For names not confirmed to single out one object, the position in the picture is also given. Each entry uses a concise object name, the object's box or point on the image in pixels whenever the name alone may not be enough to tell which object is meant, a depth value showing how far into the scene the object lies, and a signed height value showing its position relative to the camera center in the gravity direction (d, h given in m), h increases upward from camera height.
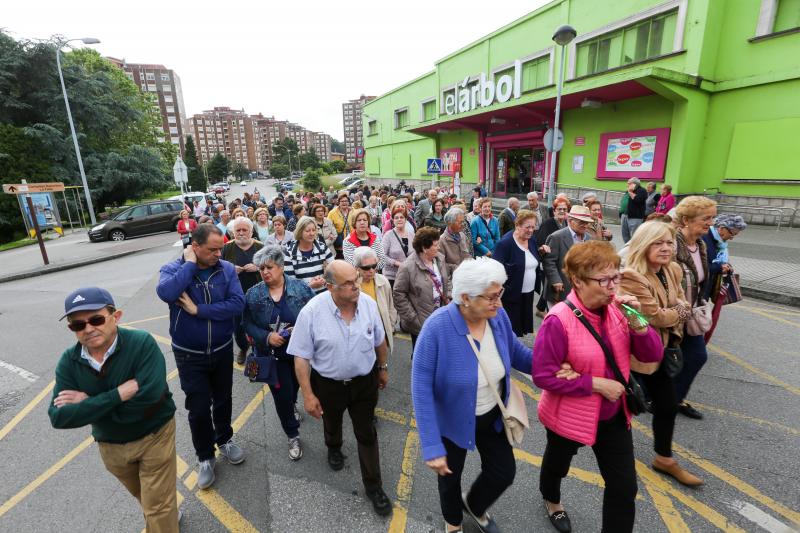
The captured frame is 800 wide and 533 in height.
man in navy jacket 2.81 -1.05
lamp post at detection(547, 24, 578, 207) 8.68 +3.09
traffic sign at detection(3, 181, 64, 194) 11.28 -0.10
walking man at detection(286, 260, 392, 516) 2.60 -1.23
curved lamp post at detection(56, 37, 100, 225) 20.87 +1.16
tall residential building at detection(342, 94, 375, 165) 150.62 +20.05
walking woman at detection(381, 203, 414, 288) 5.26 -0.97
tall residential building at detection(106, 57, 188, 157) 92.26 +22.79
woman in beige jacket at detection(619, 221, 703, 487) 2.53 -0.87
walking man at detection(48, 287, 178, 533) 2.01 -1.15
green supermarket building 11.46 +2.57
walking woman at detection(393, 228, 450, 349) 3.76 -1.09
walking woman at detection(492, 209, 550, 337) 4.50 -1.04
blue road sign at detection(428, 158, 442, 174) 14.96 +0.32
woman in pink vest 2.03 -1.05
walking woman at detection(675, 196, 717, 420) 3.09 -0.77
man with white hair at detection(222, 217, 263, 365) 4.83 -0.94
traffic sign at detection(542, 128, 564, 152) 9.78 +0.76
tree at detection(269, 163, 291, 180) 95.12 +1.84
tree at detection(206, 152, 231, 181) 89.69 +2.93
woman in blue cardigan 2.04 -1.13
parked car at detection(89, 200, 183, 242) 17.69 -1.93
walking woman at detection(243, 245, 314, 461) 3.15 -1.16
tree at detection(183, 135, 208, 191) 61.28 +0.66
